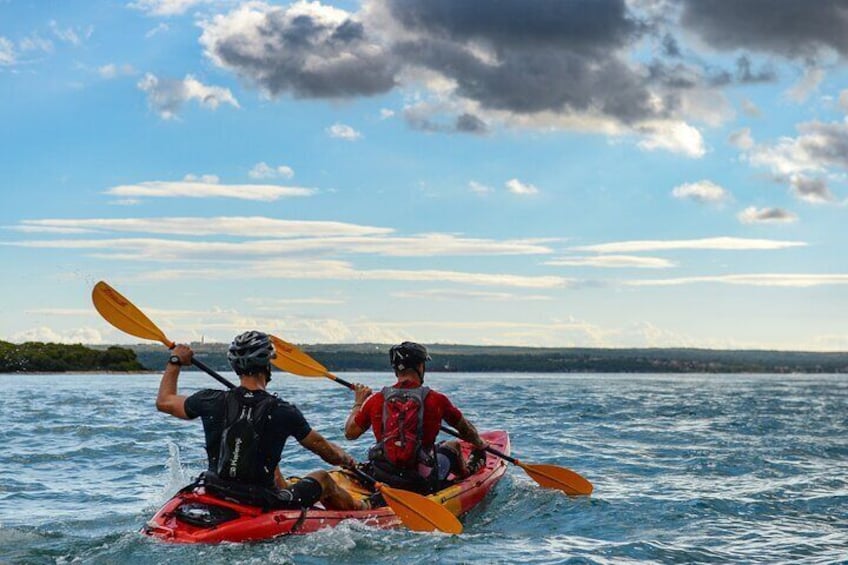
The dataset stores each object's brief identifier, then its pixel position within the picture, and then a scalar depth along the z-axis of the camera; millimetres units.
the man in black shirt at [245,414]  8109
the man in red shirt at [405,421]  10570
